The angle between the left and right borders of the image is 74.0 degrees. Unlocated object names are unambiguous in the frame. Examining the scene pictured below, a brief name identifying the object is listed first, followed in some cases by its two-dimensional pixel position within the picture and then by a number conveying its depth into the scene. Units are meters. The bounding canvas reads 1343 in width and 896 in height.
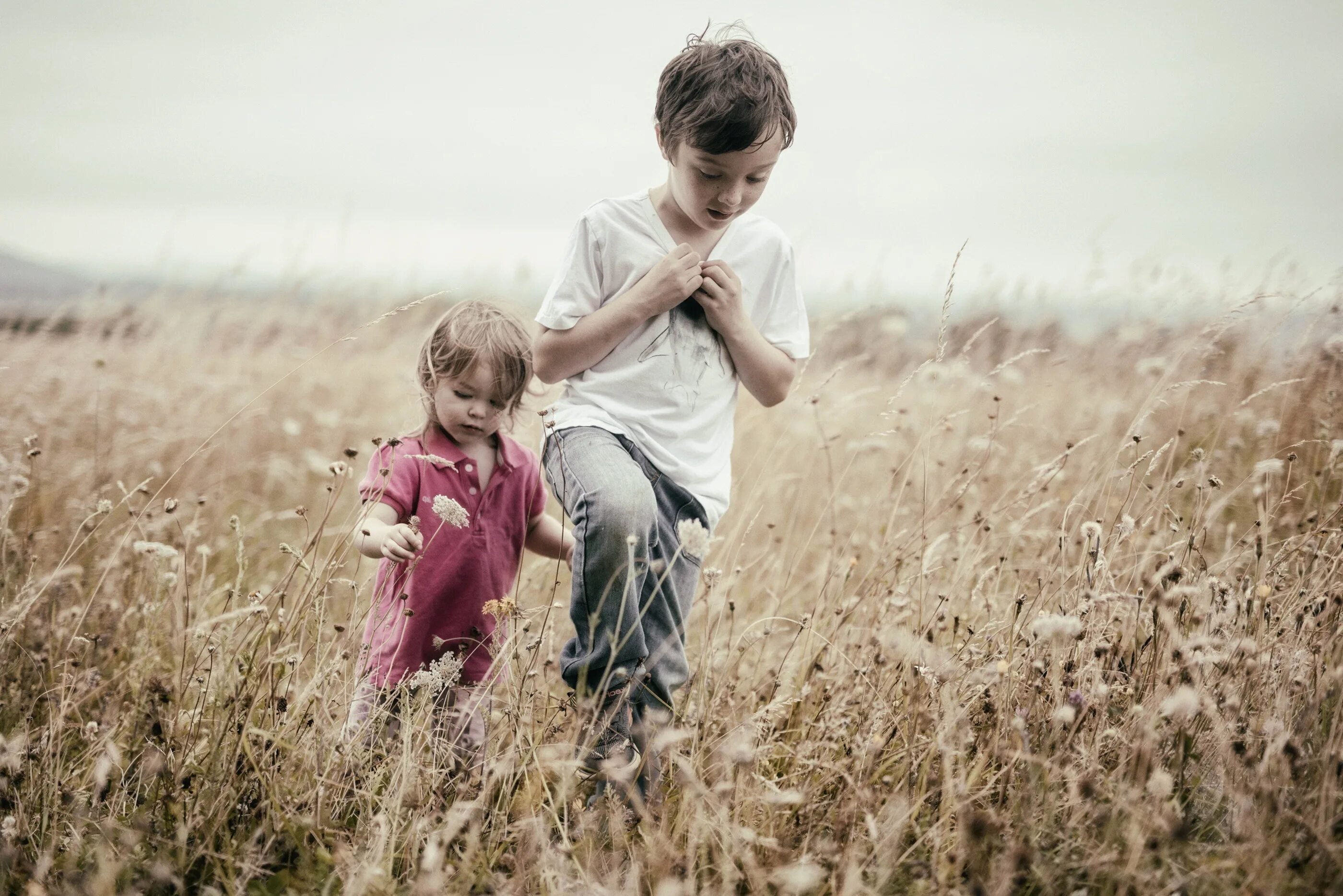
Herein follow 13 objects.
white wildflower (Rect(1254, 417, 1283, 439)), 3.07
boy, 2.06
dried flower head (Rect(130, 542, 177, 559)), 2.12
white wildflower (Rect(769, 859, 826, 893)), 1.41
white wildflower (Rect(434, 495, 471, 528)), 1.94
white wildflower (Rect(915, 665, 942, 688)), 1.98
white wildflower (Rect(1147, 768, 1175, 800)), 1.54
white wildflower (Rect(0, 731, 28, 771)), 1.79
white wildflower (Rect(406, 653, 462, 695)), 1.98
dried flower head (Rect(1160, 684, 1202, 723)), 1.51
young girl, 2.24
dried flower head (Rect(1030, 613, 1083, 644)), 1.68
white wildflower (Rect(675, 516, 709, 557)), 1.85
